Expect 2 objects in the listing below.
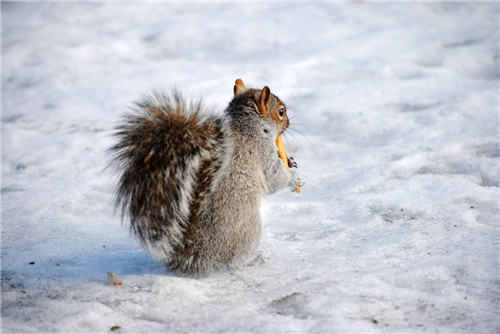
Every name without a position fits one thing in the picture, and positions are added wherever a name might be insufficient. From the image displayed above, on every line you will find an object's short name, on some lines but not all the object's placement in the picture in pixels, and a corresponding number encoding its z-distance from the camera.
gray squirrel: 5.13
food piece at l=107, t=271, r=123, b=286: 5.48
